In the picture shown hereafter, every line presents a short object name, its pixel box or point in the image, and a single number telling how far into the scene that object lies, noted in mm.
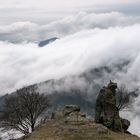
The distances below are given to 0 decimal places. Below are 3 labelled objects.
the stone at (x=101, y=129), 66700
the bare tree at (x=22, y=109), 96188
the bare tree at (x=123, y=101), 106500
